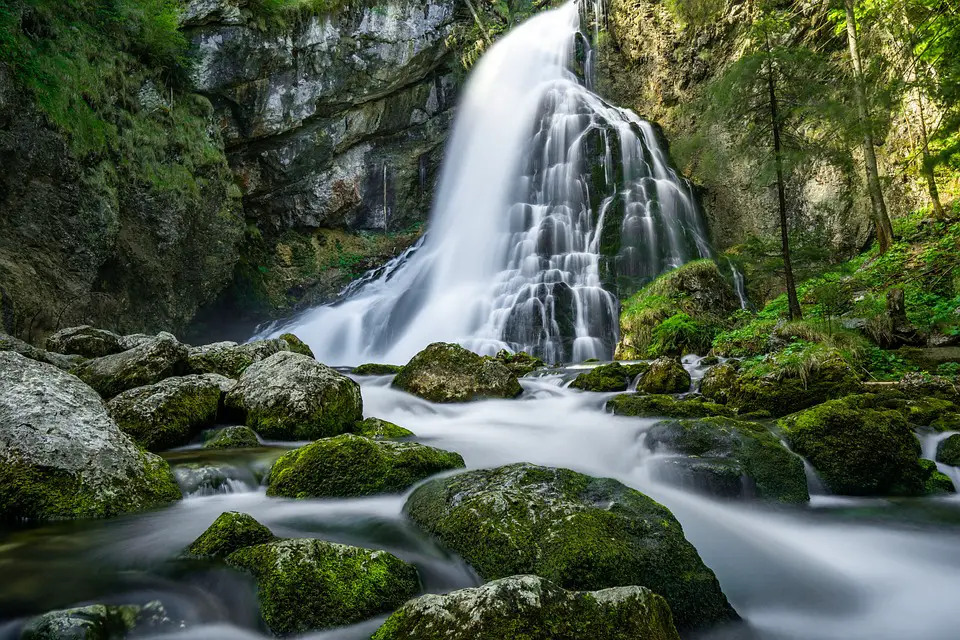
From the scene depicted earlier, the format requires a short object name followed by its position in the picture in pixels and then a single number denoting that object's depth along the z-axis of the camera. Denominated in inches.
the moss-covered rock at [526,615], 72.8
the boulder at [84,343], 340.8
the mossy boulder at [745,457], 165.3
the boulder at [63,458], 130.9
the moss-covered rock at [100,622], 78.6
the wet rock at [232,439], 209.2
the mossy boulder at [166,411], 201.9
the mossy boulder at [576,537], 99.3
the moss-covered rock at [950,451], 186.1
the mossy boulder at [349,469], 157.4
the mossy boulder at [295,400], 224.7
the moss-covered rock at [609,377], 339.0
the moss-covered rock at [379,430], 235.8
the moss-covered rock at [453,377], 340.5
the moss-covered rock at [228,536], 109.0
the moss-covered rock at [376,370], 432.8
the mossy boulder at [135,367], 253.0
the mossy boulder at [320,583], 90.0
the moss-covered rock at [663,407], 248.2
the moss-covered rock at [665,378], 314.0
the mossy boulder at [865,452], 174.2
